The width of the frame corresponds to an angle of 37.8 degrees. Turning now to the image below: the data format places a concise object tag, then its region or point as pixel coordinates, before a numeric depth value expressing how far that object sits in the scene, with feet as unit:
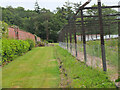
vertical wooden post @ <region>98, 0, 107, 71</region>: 19.53
